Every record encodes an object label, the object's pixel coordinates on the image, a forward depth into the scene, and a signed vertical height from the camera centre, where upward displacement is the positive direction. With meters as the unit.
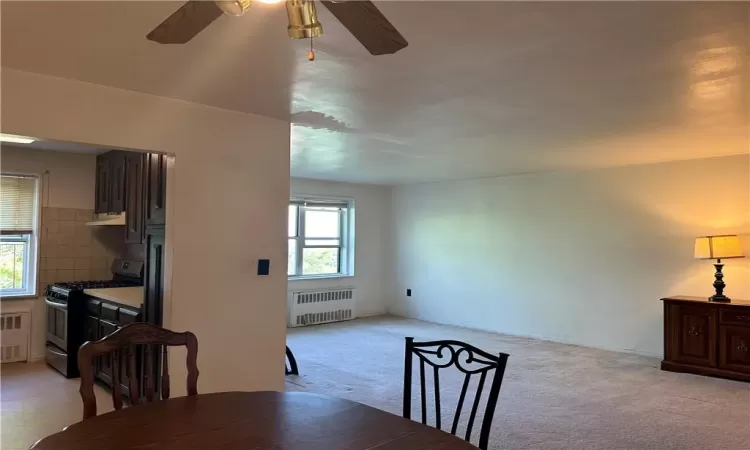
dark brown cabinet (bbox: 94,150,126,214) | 4.87 +0.49
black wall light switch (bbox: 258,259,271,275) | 3.55 -0.22
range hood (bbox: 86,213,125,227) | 4.81 +0.12
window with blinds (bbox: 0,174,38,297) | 5.25 -0.04
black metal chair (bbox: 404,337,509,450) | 1.77 -0.53
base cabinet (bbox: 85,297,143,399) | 3.83 -0.73
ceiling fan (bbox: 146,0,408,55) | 1.33 +0.59
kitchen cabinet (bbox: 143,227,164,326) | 3.49 -0.30
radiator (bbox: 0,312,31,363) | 5.14 -1.07
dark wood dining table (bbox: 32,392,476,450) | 1.48 -0.60
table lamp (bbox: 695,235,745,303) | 4.91 -0.08
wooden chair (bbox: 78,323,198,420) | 1.79 -0.46
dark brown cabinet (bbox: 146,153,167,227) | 3.64 +0.32
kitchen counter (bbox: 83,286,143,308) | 3.97 -0.53
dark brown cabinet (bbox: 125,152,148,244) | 4.13 +0.29
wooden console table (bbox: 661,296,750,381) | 4.75 -0.90
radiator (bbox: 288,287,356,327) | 7.46 -1.06
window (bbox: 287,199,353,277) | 7.70 -0.04
